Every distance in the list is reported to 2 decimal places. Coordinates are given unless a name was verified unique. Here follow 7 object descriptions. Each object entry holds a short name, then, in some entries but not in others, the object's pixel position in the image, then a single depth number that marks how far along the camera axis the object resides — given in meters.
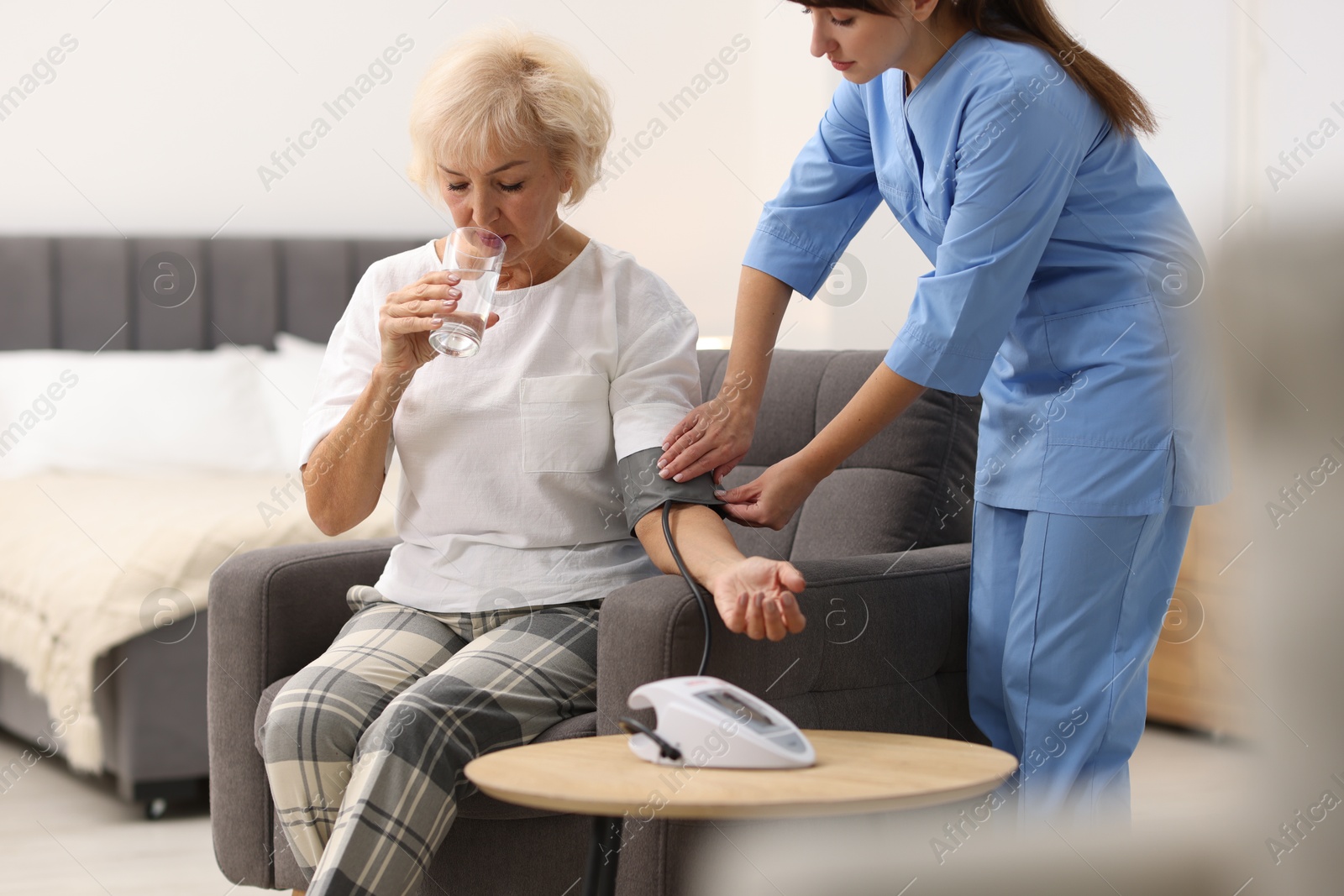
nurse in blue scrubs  3.71
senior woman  3.85
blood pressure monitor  3.45
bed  4.92
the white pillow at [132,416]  6.19
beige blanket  4.90
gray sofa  3.79
